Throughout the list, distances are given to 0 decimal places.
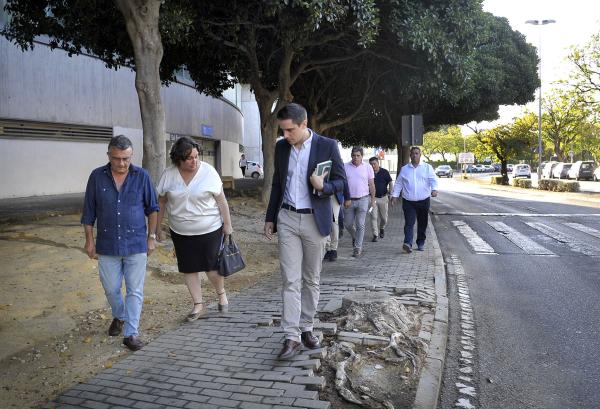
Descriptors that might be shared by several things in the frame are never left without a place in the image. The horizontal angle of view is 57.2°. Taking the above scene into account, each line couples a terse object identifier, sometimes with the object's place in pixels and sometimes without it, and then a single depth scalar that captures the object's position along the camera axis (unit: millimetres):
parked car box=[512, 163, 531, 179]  55250
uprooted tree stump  3535
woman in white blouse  4855
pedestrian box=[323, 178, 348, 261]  8377
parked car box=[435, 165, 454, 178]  67500
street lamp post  32562
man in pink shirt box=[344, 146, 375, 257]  9133
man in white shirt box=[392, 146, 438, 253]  9250
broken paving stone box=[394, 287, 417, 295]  6203
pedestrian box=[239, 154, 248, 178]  42656
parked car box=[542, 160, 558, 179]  49950
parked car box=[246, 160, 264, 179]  42941
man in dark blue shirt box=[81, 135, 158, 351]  4473
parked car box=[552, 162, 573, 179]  45469
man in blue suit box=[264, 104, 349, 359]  4086
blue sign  31375
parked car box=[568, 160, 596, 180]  41688
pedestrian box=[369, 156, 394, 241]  11523
